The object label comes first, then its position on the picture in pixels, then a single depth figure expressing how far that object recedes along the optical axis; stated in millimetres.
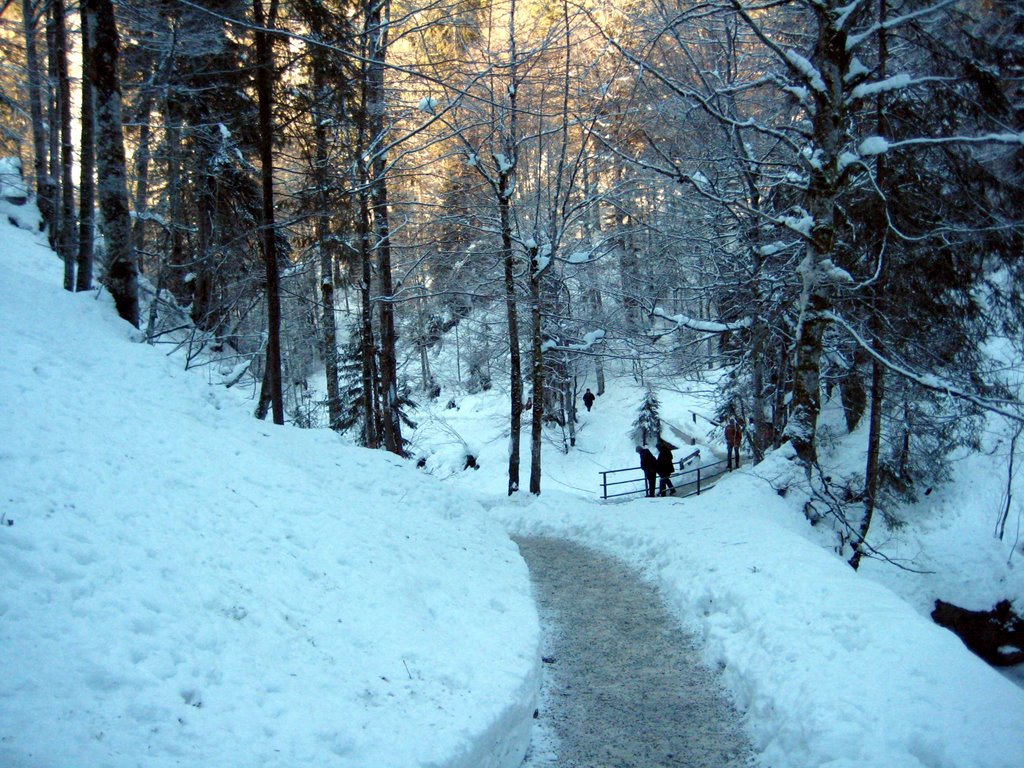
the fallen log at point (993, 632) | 10477
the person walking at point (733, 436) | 19328
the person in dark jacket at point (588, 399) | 30294
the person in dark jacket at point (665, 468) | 17094
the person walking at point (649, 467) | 17359
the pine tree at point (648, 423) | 26875
